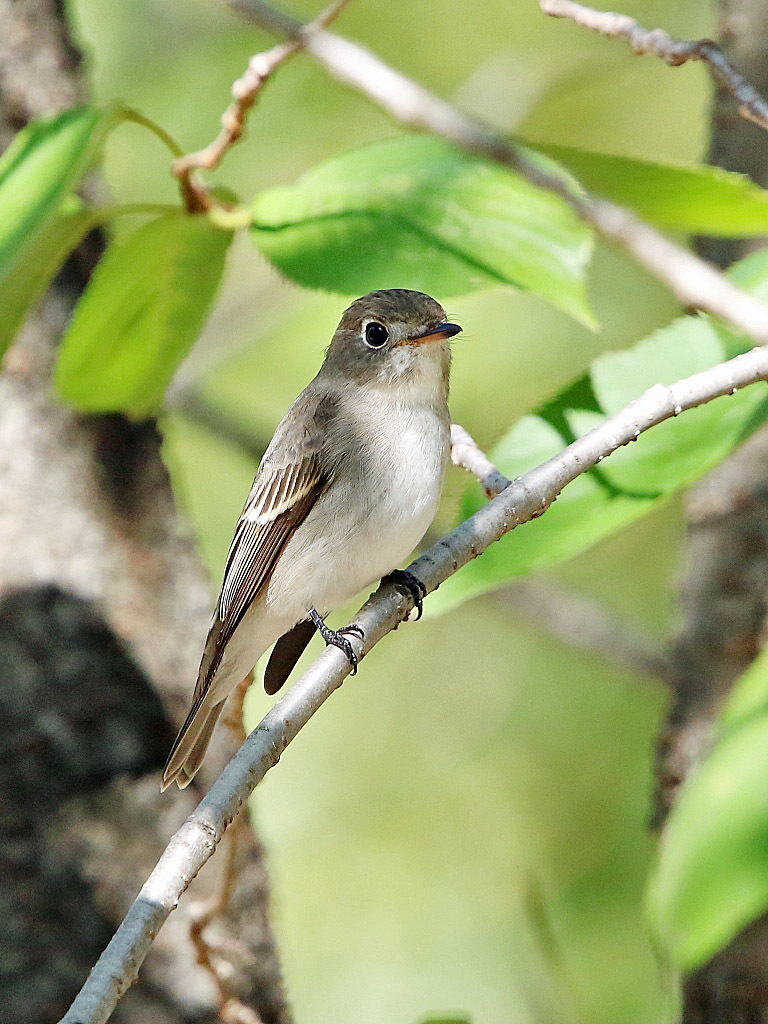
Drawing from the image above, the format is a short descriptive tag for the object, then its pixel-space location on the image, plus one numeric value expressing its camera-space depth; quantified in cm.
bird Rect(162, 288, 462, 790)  573
